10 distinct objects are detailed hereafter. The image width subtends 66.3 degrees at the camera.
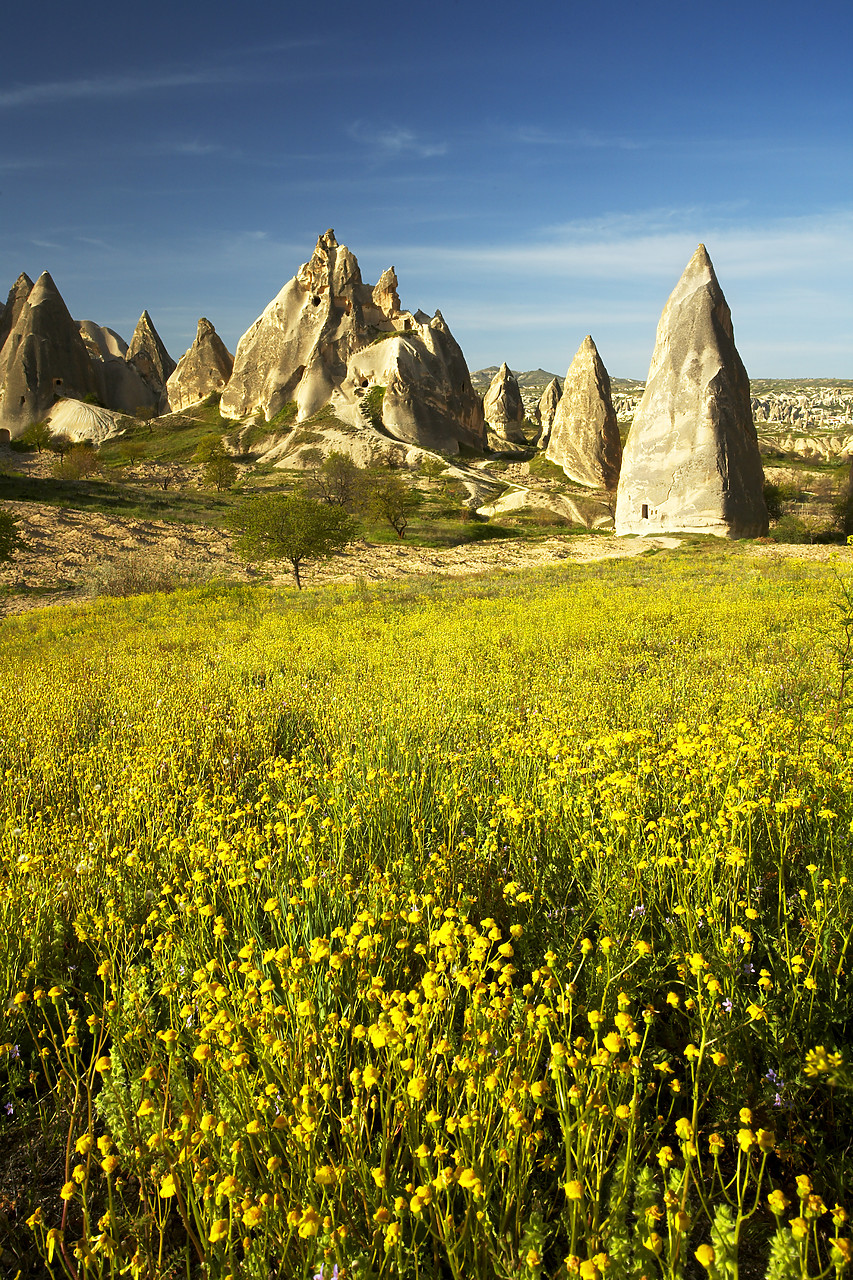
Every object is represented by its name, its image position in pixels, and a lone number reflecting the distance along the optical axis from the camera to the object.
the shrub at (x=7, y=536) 22.34
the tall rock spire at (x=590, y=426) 60.44
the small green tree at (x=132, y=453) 59.69
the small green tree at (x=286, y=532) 24.86
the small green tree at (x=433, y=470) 56.00
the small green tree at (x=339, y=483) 47.00
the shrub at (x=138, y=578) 21.69
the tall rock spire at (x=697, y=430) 33.91
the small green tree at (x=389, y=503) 39.72
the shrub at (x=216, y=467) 51.34
